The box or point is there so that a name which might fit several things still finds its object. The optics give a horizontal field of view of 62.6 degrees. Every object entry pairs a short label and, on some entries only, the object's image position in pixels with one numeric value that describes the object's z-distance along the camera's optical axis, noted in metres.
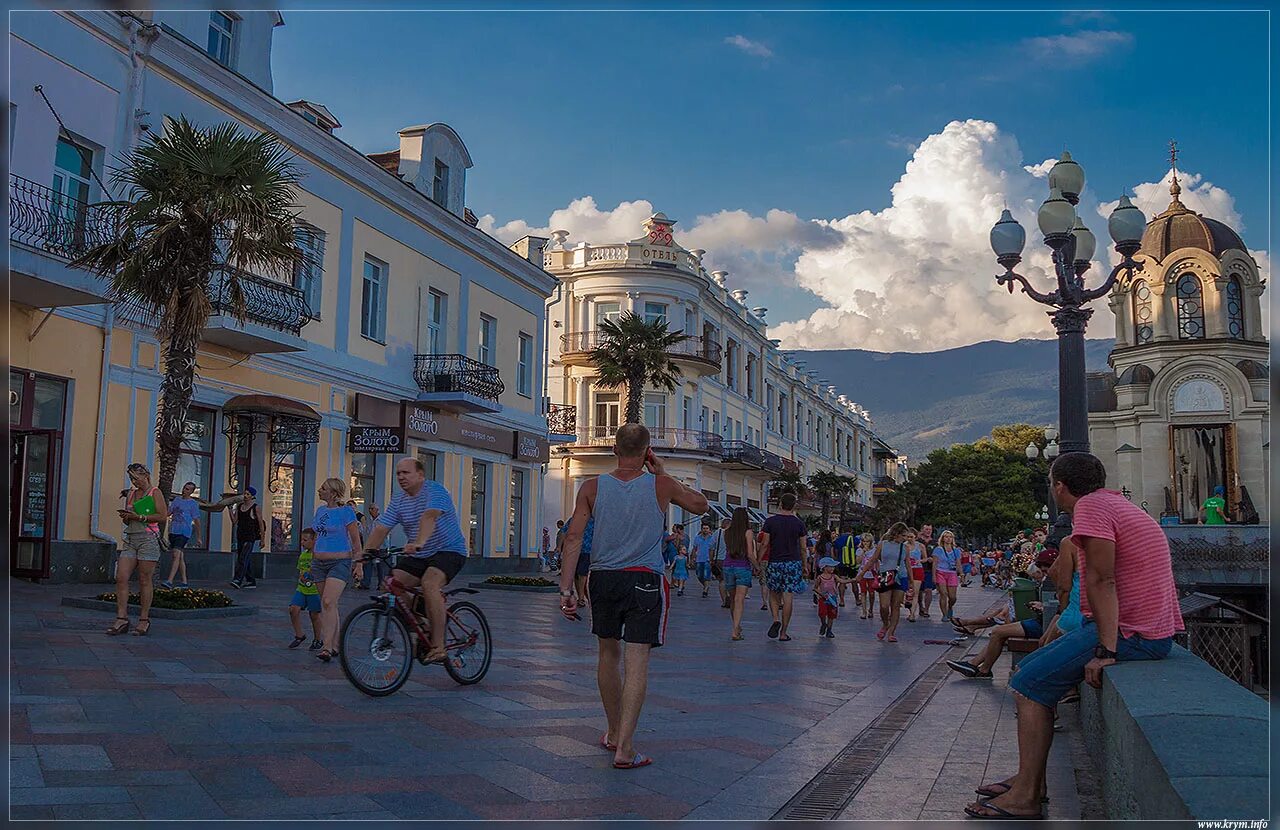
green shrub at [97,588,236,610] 13.11
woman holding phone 10.48
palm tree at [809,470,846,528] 60.81
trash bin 11.82
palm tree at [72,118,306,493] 13.60
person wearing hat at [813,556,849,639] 14.77
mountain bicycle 7.68
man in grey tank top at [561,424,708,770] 5.85
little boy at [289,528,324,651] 10.00
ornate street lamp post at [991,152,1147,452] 11.88
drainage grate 4.96
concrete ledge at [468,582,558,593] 23.50
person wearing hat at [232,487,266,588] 18.48
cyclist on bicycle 8.07
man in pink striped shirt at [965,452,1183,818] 4.70
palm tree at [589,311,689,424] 31.69
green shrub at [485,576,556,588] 23.56
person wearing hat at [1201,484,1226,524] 27.31
